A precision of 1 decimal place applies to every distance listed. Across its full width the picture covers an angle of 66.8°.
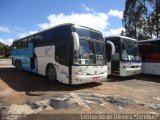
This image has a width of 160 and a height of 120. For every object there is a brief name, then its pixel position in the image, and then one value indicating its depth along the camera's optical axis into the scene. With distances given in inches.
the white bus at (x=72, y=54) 210.7
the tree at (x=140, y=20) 685.7
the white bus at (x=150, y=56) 328.3
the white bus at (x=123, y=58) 294.2
